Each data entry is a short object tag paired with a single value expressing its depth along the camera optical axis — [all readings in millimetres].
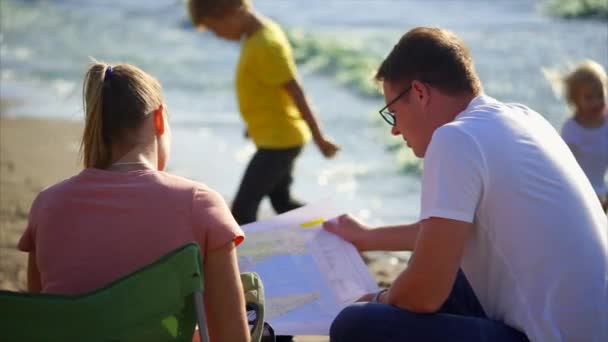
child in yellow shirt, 8945
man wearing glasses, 4660
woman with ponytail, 4426
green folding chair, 3955
